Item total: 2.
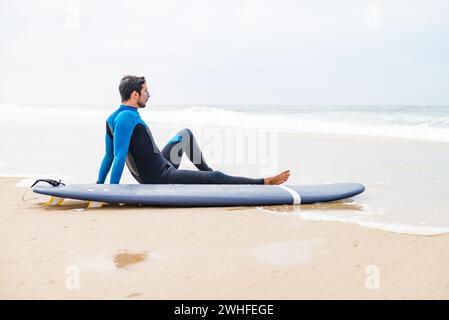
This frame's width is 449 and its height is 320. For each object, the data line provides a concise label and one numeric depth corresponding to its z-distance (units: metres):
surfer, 4.15
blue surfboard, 4.02
